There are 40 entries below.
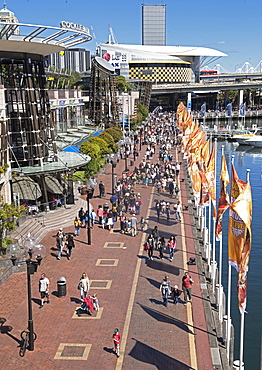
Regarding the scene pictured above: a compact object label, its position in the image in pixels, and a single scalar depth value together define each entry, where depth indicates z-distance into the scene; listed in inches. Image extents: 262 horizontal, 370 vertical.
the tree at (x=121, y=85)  4621.1
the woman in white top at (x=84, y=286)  836.7
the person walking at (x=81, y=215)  1295.5
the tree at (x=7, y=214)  1007.6
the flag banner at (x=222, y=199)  795.5
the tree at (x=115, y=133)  2684.5
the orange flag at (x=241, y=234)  632.4
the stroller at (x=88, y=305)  810.0
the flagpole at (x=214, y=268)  931.3
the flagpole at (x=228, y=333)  697.0
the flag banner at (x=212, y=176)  1063.6
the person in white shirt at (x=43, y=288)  838.5
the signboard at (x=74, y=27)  1382.9
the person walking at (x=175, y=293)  843.4
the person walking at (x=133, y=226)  1232.8
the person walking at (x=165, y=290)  837.2
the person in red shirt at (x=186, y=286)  839.1
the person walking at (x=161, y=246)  1074.1
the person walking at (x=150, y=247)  1054.4
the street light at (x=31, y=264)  666.8
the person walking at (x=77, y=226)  1222.3
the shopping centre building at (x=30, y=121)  1334.9
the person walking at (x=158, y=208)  1402.3
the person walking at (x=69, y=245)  1064.8
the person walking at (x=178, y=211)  1405.0
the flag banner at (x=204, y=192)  1093.1
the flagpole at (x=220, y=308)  790.5
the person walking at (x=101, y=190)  1646.2
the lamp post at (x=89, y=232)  1148.4
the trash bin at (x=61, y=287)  876.4
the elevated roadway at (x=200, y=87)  6355.8
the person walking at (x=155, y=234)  1138.5
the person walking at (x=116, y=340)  677.9
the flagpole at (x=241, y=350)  628.1
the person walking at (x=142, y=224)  1305.4
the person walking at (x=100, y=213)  1343.6
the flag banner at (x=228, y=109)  4401.3
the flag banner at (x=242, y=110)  4319.9
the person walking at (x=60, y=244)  1074.1
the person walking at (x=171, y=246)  1059.3
